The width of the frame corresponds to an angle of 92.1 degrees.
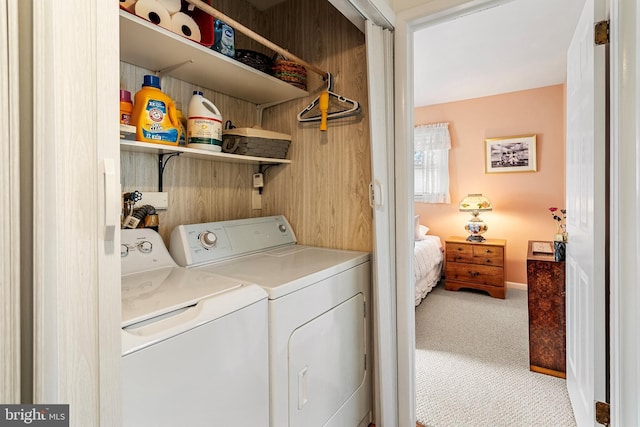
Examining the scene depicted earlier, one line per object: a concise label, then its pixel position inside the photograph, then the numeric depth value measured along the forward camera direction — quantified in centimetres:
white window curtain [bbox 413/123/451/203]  447
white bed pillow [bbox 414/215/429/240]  417
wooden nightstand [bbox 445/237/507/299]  374
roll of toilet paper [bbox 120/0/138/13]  113
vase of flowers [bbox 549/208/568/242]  202
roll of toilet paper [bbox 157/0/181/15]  126
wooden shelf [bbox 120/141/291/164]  119
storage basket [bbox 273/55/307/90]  174
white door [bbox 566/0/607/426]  120
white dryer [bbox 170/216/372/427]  110
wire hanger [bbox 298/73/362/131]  166
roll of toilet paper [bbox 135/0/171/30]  117
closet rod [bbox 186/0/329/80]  118
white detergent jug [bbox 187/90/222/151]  140
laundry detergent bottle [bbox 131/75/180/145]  122
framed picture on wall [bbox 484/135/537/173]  392
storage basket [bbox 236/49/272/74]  157
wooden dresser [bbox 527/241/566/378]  209
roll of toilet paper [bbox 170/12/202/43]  128
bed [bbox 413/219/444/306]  335
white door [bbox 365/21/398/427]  146
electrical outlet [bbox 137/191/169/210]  143
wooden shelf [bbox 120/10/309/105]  115
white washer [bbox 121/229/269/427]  72
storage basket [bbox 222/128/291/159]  161
